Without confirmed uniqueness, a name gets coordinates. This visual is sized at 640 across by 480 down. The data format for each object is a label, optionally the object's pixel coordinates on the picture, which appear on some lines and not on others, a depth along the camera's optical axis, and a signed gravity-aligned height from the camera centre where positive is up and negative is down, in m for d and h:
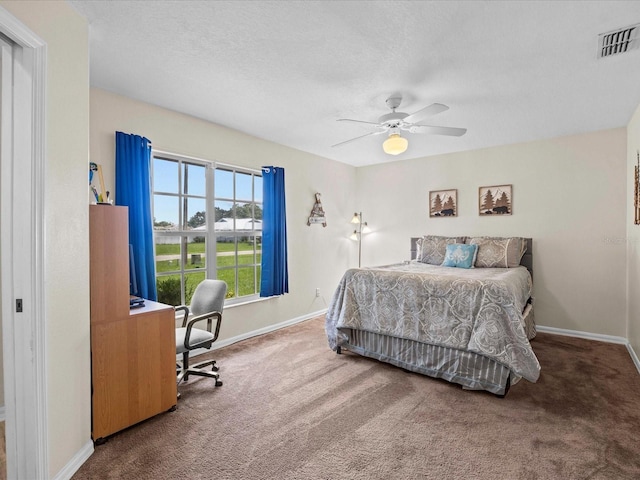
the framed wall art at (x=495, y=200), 4.57 +0.50
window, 3.44 +0.12
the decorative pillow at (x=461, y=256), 4.21 -0.26
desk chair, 2.64 -0.77
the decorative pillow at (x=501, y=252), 4.14 -0.21
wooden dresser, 2.03 -0.69
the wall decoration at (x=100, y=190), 2.39 +0.36
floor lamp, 5.84 +0.09
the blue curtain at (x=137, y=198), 2.91 +0.35
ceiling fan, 2.90 +1.01
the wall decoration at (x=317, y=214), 5.01 +0.34
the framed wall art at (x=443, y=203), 5.02 +0.50
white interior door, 1.58 -0.07
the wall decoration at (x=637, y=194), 3.12 +0.39
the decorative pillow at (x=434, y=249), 4.65 -0.19
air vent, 2.02 +1.24
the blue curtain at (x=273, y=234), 4.22 +0.03
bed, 2.54 -0.77
